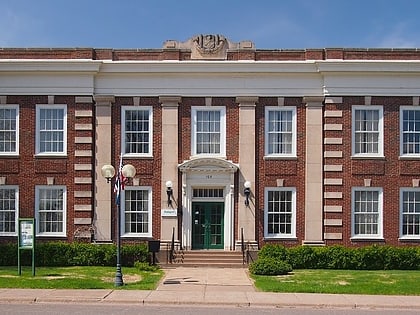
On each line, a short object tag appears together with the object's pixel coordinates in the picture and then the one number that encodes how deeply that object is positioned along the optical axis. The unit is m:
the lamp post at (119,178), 19.22
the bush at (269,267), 22.92
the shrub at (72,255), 25.55
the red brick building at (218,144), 27.42
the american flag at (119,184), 19.98
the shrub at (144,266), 24.03
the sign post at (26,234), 21.84
